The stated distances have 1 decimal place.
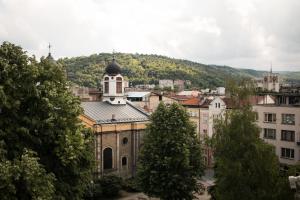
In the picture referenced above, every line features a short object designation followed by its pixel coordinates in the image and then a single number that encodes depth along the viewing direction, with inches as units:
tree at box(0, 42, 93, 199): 959.6
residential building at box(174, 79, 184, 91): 7278.5
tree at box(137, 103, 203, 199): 1615.4
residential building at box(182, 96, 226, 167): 2479.1
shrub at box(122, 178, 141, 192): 1987.9
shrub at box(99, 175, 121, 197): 1854.1
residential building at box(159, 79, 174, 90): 7566.9
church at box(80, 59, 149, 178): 2037.4
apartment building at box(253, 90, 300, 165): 1900.8
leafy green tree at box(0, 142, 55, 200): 839.1
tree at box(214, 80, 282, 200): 1087.0
